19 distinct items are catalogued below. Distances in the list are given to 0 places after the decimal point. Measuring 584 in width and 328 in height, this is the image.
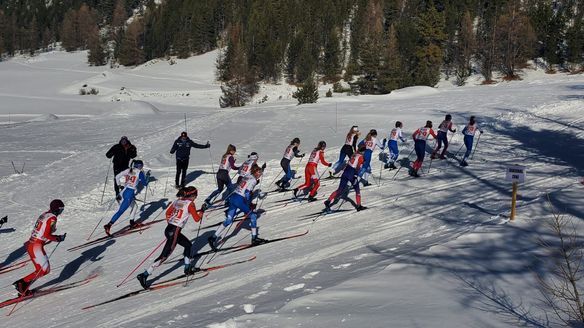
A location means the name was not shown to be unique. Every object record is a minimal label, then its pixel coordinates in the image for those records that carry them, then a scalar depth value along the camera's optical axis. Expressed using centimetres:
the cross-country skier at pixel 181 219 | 973
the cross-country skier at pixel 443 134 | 1875
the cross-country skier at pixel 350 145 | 1716
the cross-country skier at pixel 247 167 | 1267
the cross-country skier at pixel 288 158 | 1588
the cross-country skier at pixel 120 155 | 1594
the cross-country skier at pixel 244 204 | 1135
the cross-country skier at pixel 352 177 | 1334
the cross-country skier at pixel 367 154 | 1662
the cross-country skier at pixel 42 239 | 971
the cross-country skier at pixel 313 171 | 1507
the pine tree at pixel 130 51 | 9850
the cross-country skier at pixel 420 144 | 1711
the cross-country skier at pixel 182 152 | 1673
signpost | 1030
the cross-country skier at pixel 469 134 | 1878
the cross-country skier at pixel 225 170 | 1485
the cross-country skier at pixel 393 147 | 1831
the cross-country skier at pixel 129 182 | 1303
